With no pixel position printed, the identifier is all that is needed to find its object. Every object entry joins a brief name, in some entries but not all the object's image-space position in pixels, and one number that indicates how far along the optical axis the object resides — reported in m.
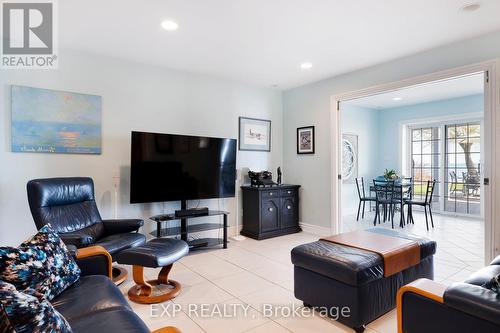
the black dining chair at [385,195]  5.57
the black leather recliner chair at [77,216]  2.65
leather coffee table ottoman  1.96
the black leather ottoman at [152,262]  2.32
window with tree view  6.14
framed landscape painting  3.05
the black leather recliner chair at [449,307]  1.20
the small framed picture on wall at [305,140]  4.79
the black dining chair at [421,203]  5.31
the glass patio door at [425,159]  6.77
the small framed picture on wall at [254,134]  4.79
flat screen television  3.47
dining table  5.42
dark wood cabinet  4.44
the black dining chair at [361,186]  6.50
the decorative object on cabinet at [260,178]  4.58
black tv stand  3.65
